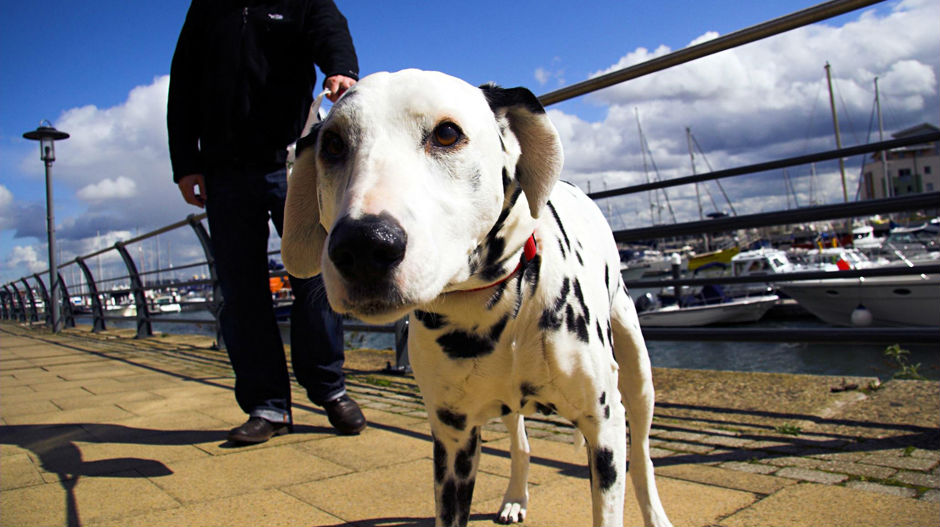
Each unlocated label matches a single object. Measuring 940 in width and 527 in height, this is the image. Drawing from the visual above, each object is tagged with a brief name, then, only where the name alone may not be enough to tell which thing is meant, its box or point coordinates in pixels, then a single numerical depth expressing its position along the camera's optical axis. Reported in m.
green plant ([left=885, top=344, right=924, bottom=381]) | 3.57
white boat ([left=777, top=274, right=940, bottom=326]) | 11.06
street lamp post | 14.30
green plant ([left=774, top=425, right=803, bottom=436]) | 2.80
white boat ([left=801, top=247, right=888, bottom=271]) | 18.96
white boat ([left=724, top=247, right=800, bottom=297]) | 21.42
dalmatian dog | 1.22
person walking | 3.22
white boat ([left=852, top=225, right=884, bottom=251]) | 18.00
